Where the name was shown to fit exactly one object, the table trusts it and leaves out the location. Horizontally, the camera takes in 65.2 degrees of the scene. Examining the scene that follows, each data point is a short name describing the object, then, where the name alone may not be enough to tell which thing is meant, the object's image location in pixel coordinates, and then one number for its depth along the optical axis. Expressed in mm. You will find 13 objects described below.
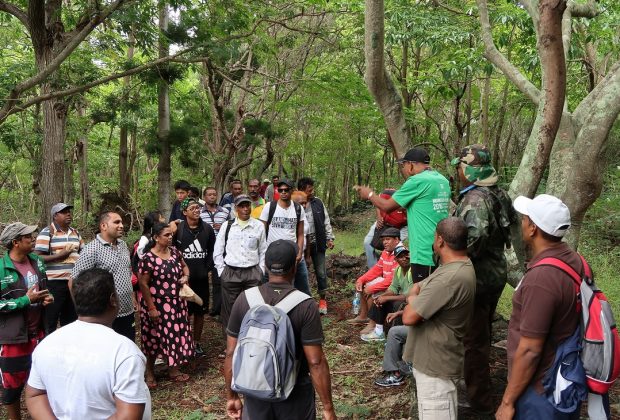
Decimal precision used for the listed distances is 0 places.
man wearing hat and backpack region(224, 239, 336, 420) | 2756
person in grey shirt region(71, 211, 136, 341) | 4613
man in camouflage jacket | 3469
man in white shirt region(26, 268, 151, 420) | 2113
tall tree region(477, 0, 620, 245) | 3639
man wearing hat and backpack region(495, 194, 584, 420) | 2385
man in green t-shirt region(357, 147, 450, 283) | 3930
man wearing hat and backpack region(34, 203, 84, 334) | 5320
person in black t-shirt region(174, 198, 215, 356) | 6312
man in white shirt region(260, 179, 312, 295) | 6457
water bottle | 7320
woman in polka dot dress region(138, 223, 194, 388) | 5258
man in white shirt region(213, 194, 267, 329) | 5730
